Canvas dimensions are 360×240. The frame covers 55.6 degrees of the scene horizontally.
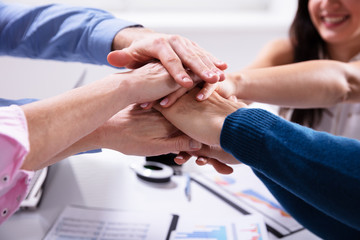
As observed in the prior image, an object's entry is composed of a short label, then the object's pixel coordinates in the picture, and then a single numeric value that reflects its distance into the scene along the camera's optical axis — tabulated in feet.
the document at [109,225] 2.53
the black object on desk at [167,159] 3.35
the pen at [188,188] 2.97
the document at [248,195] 2.68
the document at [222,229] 2.52
